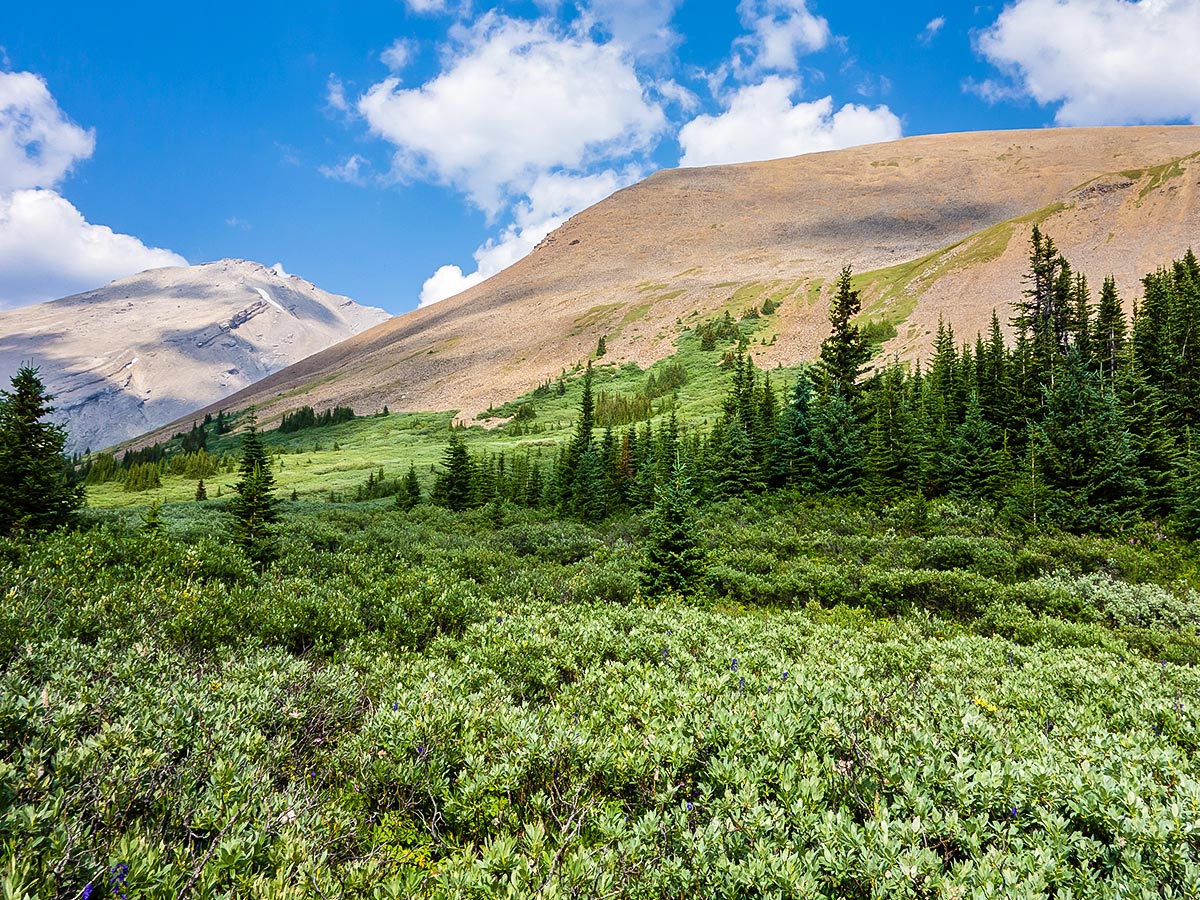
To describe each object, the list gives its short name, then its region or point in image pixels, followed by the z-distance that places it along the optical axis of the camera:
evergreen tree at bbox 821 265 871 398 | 34.19
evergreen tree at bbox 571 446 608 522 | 39.78
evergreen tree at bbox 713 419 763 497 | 32.97
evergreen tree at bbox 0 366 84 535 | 16.56
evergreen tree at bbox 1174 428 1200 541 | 19.34
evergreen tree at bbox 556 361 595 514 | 43.31
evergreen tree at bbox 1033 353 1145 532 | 21.11
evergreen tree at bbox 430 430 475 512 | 44.88
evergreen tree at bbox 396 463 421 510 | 43.25
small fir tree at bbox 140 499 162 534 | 14.64
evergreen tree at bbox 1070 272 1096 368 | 36.25
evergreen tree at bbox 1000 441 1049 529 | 22.26
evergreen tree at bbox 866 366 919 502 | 28.27
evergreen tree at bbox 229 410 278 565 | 15.90
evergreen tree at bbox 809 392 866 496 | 29.34
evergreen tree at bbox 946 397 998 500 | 26.55
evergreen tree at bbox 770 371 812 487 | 31.53
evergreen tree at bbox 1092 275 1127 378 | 36.25
